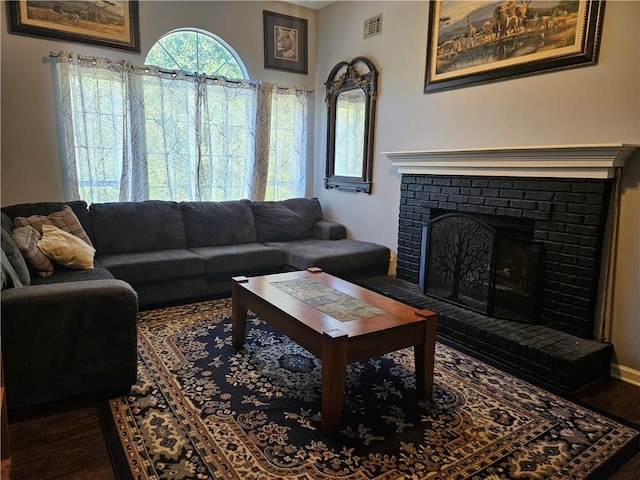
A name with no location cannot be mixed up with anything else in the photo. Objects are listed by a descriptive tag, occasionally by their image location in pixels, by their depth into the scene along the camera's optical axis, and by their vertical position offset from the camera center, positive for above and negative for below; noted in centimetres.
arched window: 424 +124
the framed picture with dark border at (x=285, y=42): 470 +151
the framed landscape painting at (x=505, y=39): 264 +101
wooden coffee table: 193 -73
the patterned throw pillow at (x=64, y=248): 291 -53
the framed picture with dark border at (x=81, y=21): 350 +129
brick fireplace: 251 -39
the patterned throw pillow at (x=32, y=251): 274 -52
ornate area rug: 175 -117
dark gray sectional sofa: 198 -69
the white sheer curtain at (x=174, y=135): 379 +40
